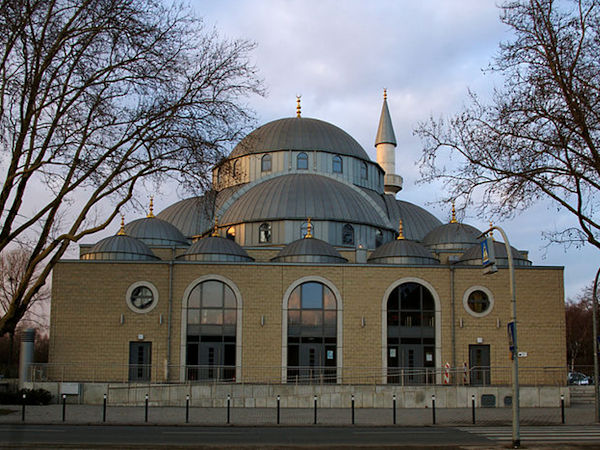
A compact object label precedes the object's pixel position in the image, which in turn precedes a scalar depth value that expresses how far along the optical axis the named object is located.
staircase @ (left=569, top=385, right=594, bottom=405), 38.24
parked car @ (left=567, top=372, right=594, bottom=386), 55.16
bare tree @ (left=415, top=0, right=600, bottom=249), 16.69
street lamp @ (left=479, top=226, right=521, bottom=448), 18.34
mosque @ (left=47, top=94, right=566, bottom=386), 36.47
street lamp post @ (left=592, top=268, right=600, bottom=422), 26.05
